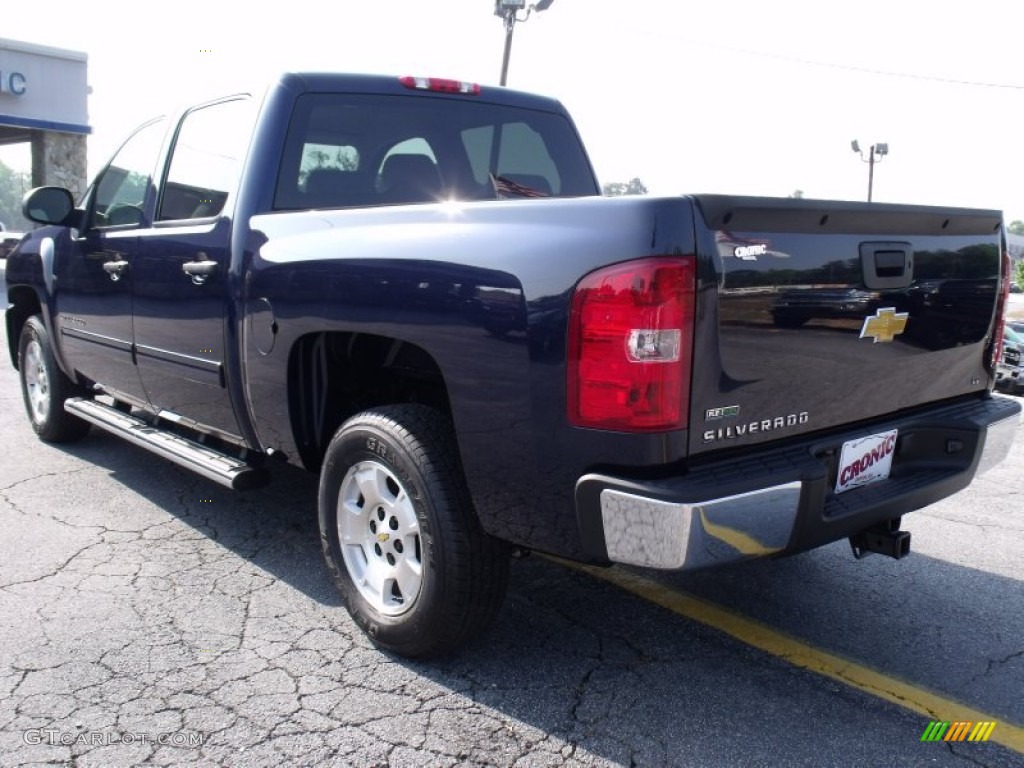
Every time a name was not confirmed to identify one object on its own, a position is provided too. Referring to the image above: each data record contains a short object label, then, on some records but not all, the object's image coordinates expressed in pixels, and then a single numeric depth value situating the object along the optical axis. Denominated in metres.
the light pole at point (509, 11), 18.72
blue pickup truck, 2.33
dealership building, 24.06
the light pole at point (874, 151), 36.84
